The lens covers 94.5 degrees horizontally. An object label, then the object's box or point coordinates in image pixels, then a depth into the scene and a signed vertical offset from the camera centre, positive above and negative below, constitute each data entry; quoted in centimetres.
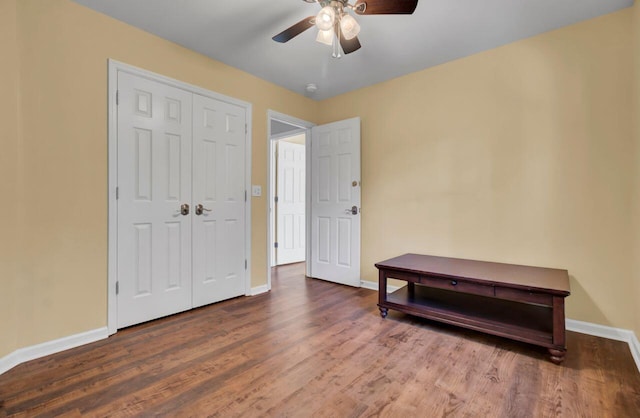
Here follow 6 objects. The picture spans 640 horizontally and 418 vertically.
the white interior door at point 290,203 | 488 +9
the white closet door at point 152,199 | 231 +7
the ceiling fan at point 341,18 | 171 +118
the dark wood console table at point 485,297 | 186 -72
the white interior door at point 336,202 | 351 +8
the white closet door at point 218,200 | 277 +8
